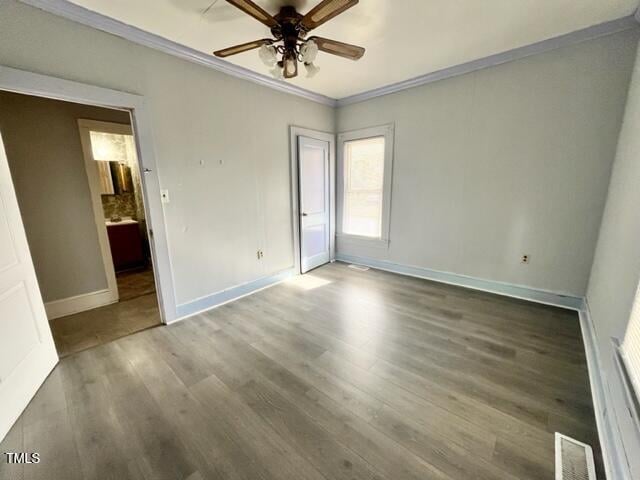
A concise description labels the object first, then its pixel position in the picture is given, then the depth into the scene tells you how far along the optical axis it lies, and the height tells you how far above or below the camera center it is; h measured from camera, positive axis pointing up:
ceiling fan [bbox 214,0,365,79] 1.64 +1.01
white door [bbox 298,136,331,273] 3.81 -0.26
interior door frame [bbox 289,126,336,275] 3.63 +0.00
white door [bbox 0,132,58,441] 1.52 -0.87
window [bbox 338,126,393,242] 3.85 +0.02
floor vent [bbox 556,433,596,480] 1.19 -1.34
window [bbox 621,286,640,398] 1.10 -0.77
